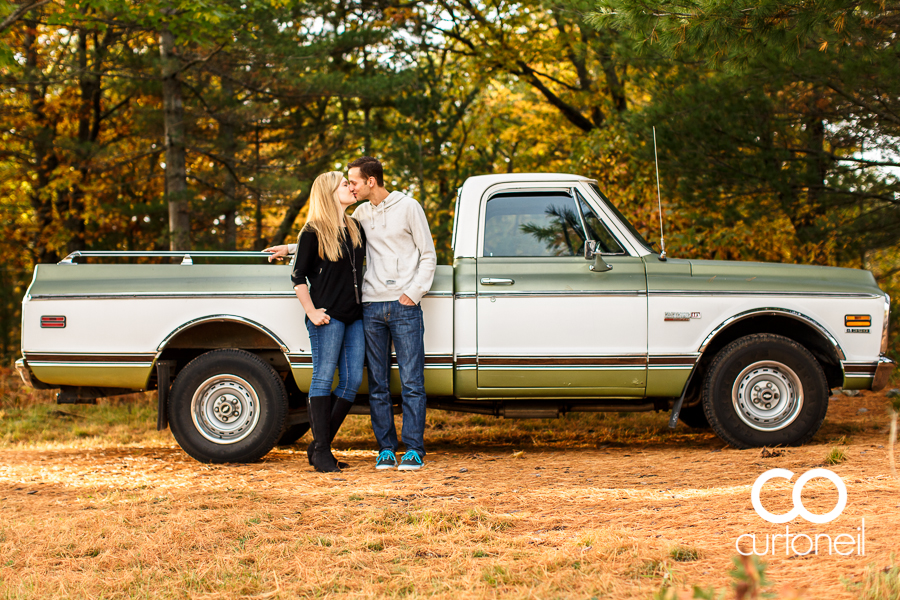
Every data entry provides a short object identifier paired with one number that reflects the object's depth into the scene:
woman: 10.26
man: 10.41
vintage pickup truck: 10.95
